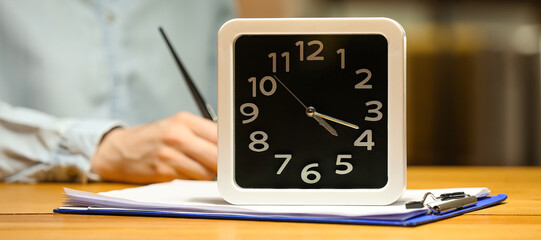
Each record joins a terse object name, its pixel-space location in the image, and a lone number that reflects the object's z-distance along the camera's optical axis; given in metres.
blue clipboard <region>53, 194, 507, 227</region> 0.88
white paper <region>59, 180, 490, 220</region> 0.89
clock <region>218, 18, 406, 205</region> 0.94
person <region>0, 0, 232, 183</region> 1.24
